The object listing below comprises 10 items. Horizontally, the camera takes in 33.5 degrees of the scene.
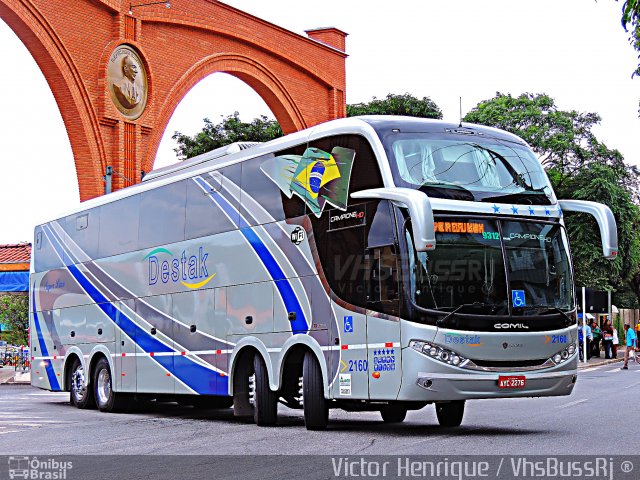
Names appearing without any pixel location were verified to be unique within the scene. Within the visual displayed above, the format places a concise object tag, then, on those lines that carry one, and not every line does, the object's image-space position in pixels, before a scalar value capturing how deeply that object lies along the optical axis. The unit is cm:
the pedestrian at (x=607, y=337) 4619
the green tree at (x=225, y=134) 4922
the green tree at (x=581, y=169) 4456
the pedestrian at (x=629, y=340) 3713
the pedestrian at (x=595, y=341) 4809
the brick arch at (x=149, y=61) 2722
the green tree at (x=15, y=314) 3703
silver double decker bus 1282
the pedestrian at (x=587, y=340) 4547
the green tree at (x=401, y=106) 5078
